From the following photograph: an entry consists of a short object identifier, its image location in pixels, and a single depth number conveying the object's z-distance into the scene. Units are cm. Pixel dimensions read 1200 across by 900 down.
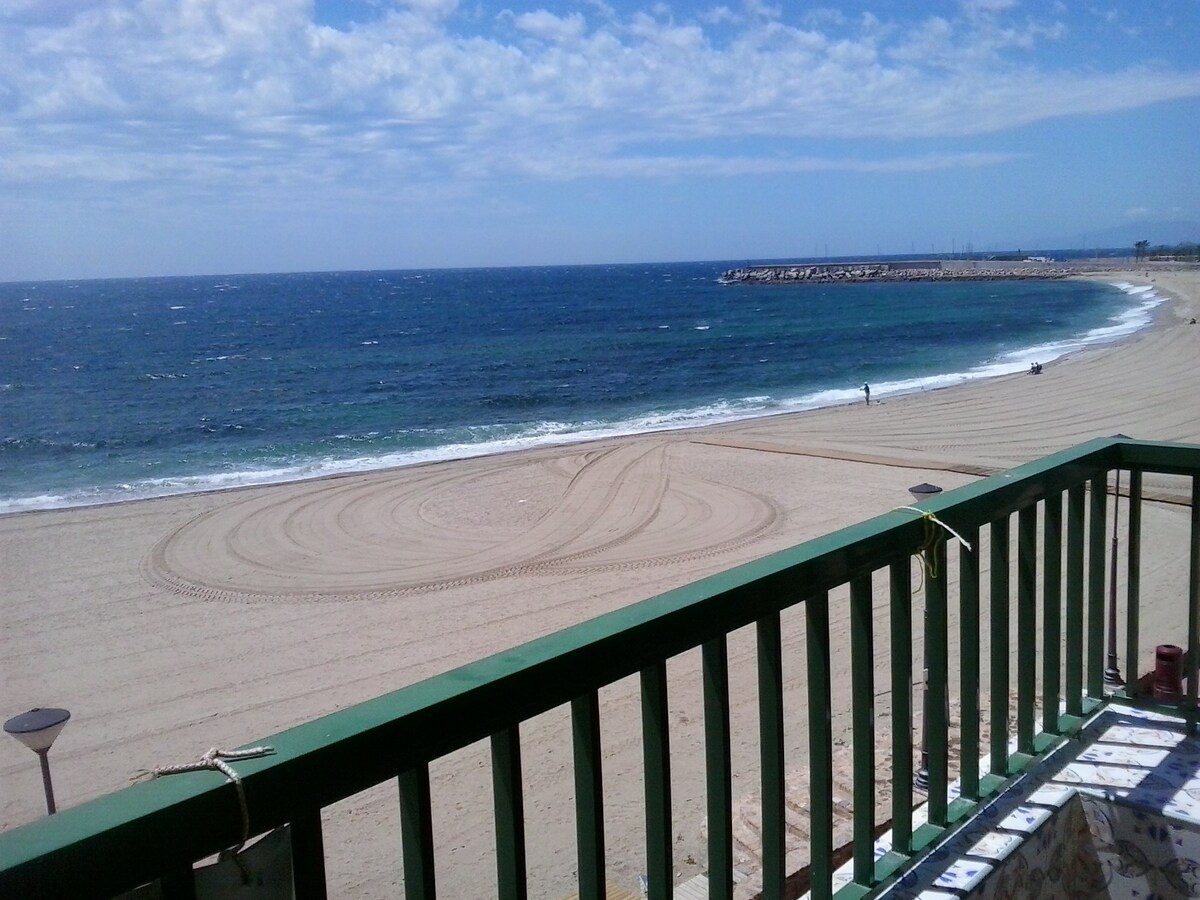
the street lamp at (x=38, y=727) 514
